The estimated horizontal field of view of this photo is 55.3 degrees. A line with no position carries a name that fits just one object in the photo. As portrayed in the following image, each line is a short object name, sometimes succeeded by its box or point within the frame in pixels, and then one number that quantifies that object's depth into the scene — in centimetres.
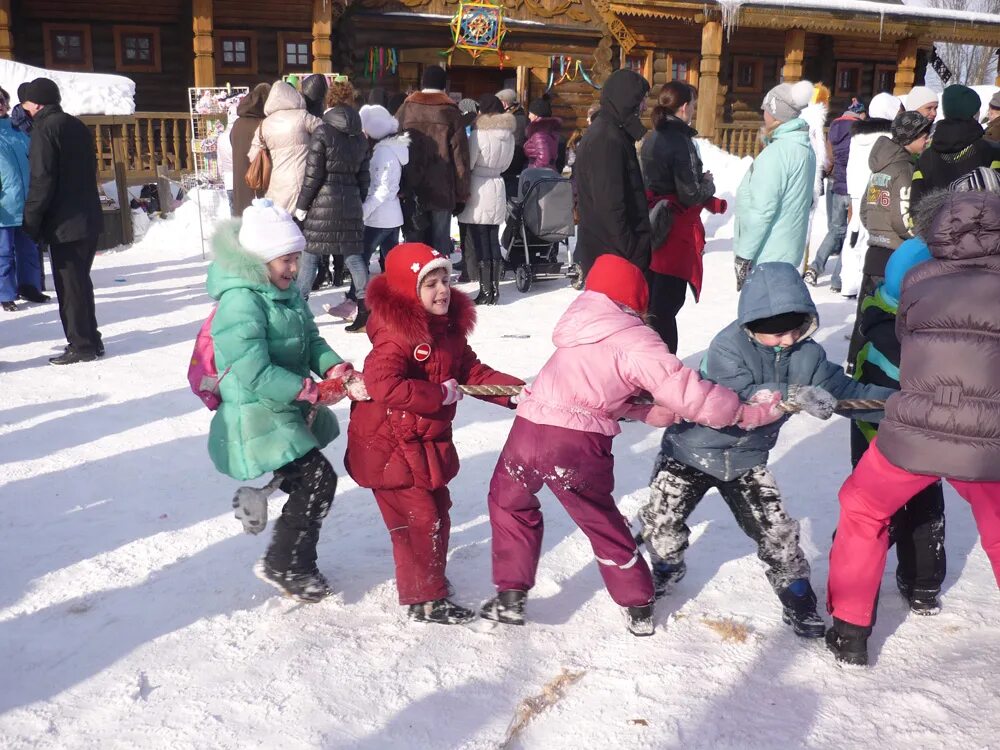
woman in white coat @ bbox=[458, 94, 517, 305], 847
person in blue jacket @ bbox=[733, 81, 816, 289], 573
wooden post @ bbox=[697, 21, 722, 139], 1895
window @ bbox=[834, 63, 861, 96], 2352
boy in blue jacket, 311
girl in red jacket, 315
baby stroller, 905
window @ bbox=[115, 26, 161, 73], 1719
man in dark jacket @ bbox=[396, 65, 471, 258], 823
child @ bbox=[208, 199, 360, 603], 319
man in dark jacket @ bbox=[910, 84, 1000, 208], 491
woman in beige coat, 748
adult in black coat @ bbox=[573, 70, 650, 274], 516
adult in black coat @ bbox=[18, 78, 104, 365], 630
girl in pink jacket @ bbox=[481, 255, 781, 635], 302
